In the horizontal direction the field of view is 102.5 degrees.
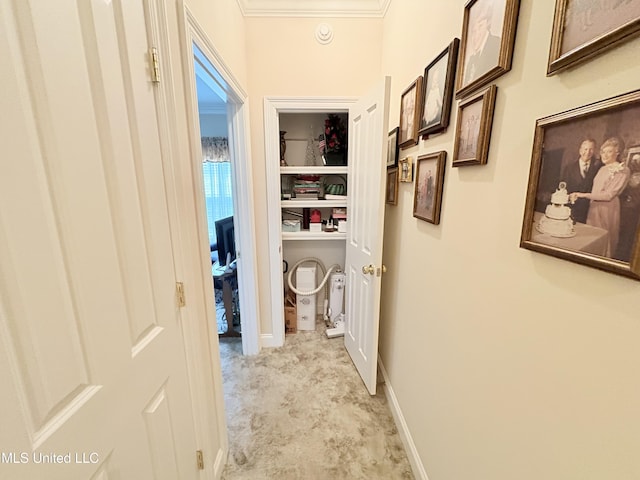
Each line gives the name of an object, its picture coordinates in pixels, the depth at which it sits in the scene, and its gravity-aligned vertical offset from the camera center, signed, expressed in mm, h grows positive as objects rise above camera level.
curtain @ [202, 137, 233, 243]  3570 +160
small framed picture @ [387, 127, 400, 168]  1729 +270
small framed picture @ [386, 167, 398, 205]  1730 +15
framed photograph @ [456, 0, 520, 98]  710 +448
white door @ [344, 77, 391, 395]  1553 -250
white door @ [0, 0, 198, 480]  447 -123
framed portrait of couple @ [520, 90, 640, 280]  452 +3
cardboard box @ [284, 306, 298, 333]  2629 -1317
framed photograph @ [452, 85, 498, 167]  797 +199
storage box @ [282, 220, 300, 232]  2539 -366
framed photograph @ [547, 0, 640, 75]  449 +304
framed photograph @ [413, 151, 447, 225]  1109 +5
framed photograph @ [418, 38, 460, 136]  1019 +421
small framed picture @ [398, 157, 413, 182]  1472 +114
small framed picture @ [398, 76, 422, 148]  1352 +425
